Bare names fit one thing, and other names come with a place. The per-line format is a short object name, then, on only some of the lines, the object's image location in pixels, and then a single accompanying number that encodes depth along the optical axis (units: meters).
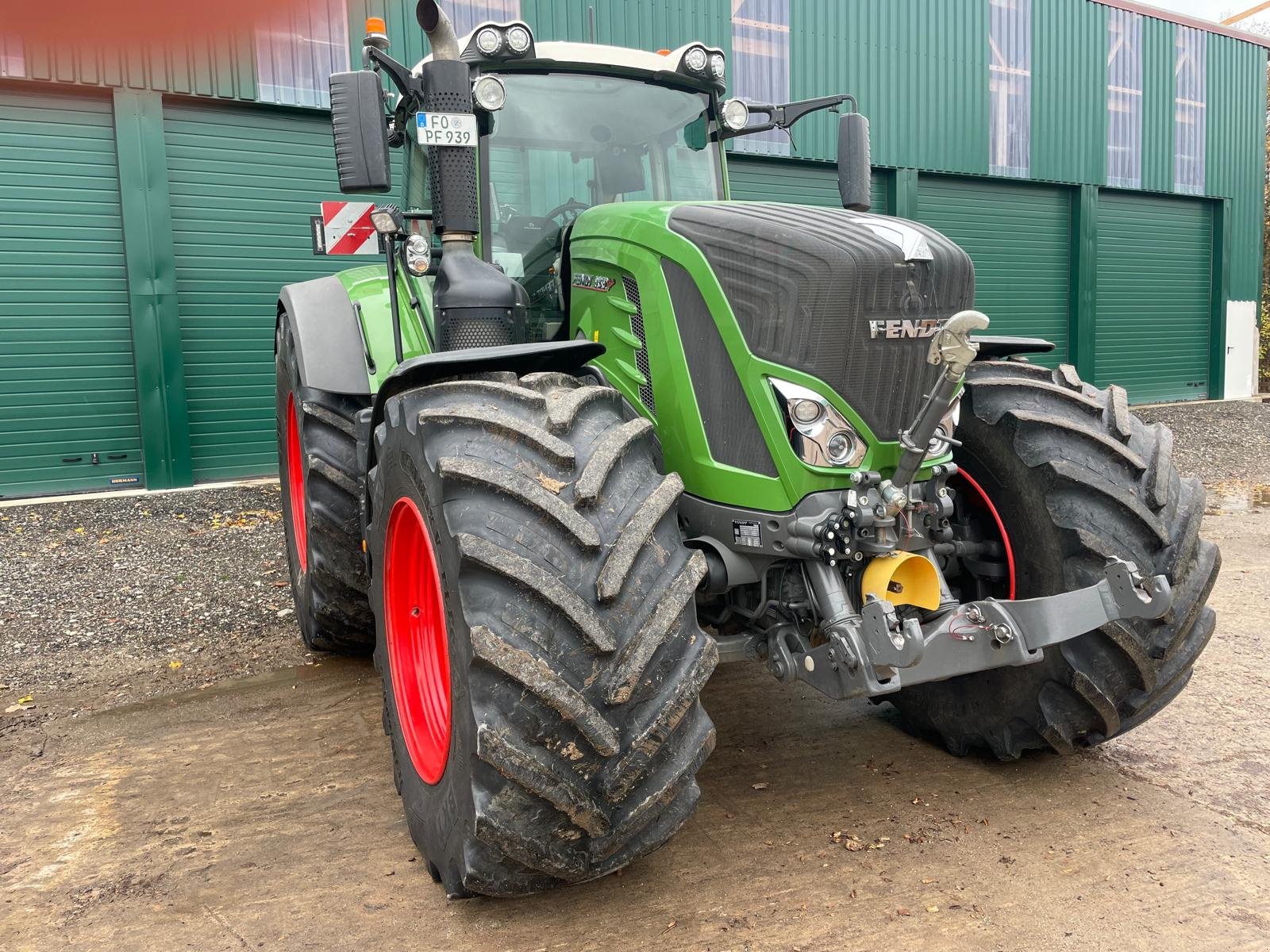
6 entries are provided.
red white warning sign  6.31
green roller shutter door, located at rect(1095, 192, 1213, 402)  15.16
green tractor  2.41
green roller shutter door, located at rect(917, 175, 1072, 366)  13.38
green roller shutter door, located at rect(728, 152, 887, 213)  11.44
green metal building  8.38
